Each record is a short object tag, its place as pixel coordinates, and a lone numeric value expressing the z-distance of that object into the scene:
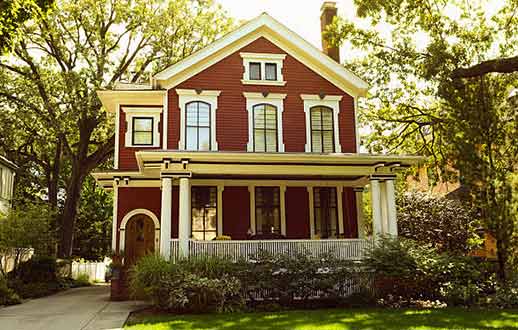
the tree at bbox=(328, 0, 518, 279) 13.23
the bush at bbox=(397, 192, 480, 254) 20.09
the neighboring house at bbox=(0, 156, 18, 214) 22.34
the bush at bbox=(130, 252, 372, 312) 11.34
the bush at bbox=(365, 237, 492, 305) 12.43
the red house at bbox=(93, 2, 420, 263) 16.66
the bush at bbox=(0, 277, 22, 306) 13.70
